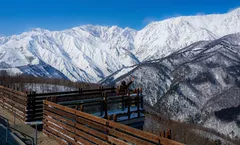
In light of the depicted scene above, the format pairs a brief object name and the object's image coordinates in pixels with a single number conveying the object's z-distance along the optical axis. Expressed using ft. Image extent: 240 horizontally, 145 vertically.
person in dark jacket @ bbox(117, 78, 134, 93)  48.61
